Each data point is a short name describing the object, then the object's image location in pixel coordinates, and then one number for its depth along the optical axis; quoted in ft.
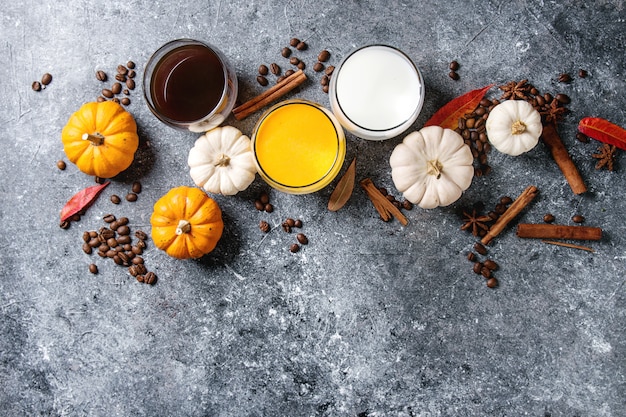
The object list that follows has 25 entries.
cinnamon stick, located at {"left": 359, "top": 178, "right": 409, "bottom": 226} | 2.63
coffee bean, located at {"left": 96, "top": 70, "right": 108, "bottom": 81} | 2.67
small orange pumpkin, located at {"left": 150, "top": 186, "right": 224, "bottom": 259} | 2.55
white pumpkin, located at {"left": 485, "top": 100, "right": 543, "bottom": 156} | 2.53
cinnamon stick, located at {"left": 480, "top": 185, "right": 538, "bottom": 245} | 2.61
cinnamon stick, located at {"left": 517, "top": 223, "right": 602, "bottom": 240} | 2.61
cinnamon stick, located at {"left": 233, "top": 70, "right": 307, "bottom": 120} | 2.65
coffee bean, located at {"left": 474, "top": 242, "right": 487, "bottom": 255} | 2.62
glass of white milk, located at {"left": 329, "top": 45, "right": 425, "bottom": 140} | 2.50
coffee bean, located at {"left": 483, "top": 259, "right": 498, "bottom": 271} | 2.62
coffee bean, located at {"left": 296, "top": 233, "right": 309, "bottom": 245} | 2.63
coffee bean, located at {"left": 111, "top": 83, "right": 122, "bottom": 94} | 2.68
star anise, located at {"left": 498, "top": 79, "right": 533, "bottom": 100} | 2.62
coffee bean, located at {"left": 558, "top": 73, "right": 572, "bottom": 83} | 2.63
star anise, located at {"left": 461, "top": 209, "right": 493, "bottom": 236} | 2.61
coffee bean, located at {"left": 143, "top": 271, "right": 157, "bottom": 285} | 2.65
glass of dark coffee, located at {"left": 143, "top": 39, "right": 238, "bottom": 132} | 2.55
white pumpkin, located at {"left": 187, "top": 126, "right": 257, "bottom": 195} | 2.56
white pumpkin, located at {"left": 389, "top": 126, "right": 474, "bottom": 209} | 2.52
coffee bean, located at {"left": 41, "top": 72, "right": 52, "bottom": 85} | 2.69
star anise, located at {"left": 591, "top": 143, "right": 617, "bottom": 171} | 2.61
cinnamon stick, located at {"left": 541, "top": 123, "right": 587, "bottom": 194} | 2.61
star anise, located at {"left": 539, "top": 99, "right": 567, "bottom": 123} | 2.61
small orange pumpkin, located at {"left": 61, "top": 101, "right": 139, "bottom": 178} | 2.56
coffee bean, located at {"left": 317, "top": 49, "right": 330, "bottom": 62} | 2.65
